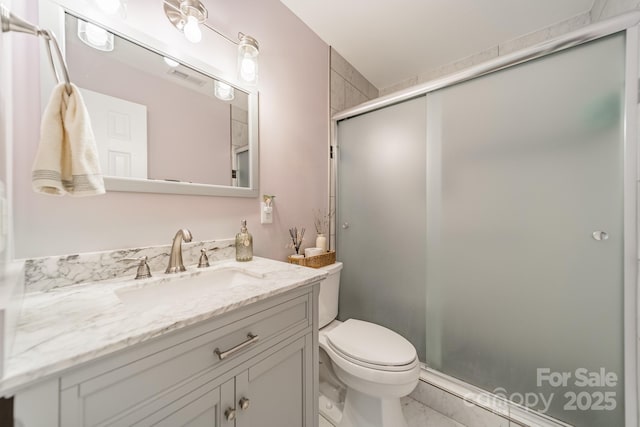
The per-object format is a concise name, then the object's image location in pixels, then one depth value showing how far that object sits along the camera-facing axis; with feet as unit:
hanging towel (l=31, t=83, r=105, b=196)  1.66
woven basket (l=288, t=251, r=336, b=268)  4.31
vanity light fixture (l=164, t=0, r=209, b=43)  2.96
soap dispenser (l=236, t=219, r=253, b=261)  3.46
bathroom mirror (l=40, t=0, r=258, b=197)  2.44
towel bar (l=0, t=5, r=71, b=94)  1.39
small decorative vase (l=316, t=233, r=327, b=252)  4.98
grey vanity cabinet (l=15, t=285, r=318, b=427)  1.28
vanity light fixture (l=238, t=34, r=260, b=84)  3.63
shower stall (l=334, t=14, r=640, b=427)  3.04
